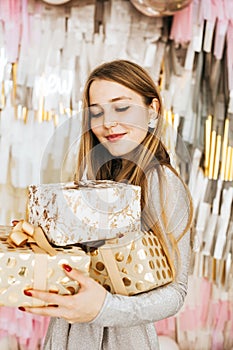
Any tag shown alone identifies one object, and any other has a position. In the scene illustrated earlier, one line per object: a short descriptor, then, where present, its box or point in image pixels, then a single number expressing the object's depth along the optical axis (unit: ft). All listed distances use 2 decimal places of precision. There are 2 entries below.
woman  3.21
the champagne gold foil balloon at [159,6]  5.86
